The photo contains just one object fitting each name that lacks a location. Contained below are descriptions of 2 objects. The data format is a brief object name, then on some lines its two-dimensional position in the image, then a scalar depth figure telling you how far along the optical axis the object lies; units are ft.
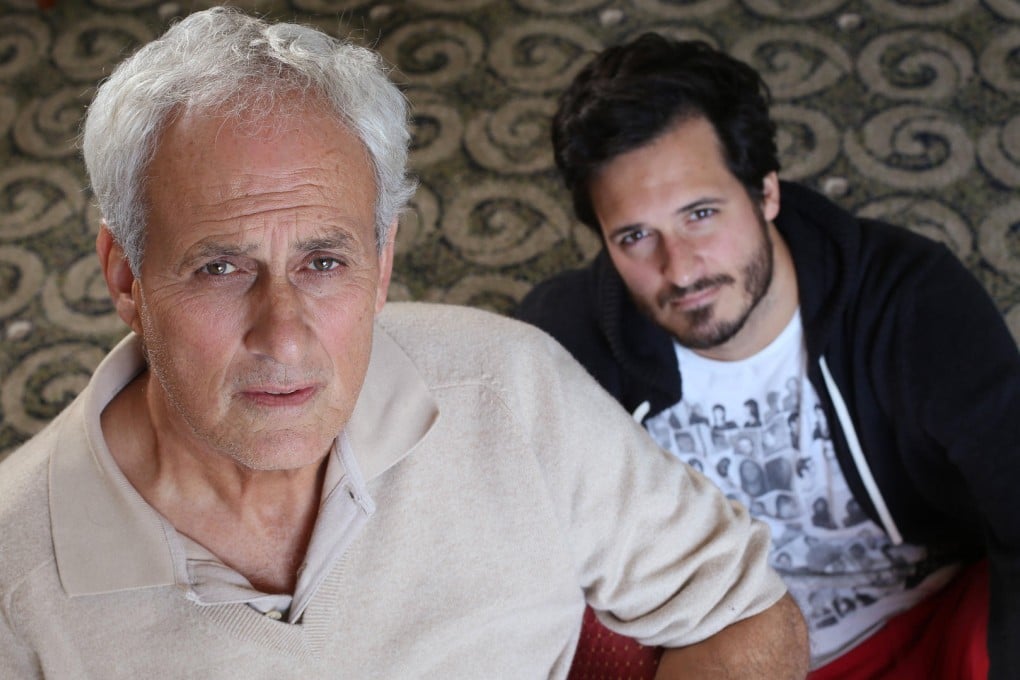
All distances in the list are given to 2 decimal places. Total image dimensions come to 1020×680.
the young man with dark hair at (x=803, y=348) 4.86
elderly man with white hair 3.29
